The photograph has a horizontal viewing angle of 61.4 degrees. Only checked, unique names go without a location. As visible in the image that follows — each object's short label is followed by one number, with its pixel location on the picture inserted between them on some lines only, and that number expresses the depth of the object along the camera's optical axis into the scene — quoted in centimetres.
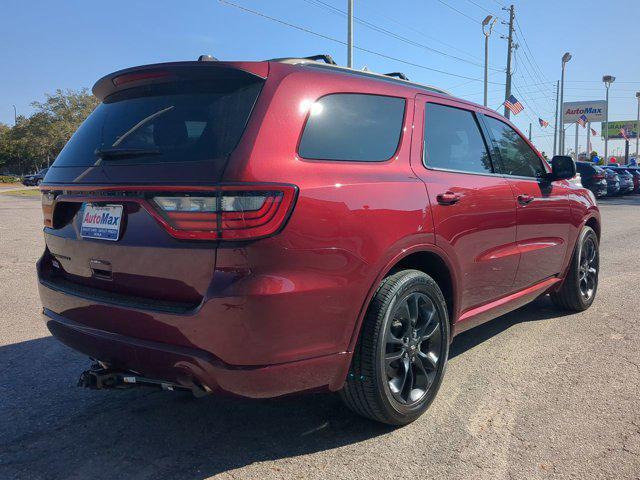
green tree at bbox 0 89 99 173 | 5862
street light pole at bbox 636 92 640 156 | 6219
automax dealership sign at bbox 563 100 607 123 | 6988
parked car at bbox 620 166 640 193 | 2719
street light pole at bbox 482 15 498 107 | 3381
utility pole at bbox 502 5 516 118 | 3192
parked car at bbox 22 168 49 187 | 4266
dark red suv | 226
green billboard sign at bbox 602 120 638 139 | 9030
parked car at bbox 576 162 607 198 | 2197
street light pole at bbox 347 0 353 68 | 2169
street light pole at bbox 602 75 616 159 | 5469
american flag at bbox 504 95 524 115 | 2626
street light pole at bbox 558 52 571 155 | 4462
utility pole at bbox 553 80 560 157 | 4938
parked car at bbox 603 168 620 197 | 2466
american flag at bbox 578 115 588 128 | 4460
